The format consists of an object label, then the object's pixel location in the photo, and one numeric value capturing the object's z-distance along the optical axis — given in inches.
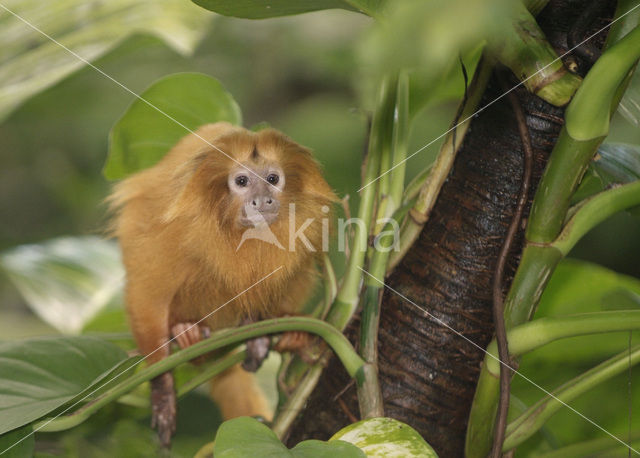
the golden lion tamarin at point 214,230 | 112.9
